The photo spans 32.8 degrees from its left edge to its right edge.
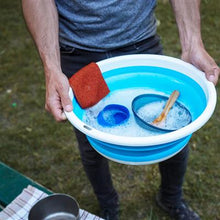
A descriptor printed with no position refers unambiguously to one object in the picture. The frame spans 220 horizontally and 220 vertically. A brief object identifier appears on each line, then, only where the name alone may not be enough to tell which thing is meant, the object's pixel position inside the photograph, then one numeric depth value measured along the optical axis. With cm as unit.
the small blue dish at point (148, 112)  116
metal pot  138
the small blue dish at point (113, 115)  124
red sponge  124
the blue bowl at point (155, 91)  102
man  125
